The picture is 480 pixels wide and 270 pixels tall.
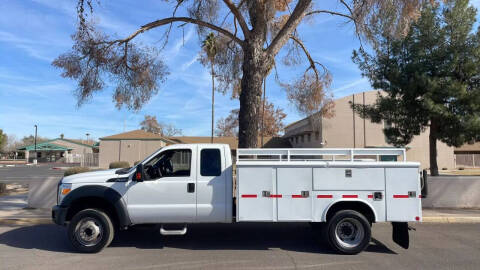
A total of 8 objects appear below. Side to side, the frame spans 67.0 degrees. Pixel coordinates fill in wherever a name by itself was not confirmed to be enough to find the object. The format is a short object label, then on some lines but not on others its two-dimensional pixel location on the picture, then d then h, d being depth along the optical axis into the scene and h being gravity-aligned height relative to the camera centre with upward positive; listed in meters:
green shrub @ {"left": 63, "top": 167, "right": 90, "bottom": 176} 16.27 -0.33
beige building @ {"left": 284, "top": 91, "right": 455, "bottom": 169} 36.25 +3.30
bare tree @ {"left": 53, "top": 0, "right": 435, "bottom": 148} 10.89 +3.87
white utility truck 6.76 -0.56
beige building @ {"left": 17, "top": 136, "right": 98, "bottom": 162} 70.44 +2.83
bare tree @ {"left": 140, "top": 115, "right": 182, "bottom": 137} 86.00 +9.47
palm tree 16.06 +5.16
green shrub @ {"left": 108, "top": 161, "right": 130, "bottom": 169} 28.81 -0.06
